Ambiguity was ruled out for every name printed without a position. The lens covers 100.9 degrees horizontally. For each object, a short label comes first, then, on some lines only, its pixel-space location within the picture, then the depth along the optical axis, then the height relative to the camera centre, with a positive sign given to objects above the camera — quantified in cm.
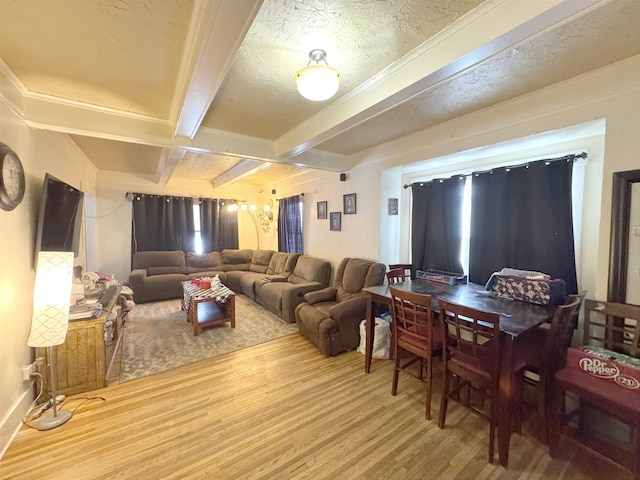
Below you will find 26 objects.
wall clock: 169 +33
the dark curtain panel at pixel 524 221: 231 +14
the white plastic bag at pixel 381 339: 288 -116
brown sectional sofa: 413 -84
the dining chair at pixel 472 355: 161 -83
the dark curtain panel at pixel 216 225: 627 +16
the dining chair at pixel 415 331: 198 -80
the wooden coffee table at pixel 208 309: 348 -109
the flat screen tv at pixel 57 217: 214 +11
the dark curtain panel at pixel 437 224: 317 +13
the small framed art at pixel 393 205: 375 +41
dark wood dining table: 161 -56
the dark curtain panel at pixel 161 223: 556 +16
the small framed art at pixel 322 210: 472 +41
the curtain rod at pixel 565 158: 223 +69
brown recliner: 296 -94
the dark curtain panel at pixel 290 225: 541 +16
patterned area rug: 280 -137
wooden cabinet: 222 -111
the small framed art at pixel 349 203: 410 +48
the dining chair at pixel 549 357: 163 -82
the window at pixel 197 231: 617 +0
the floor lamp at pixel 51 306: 188 -56
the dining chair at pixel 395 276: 300 -48
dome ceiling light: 156 +92
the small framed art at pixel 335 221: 439 +20
